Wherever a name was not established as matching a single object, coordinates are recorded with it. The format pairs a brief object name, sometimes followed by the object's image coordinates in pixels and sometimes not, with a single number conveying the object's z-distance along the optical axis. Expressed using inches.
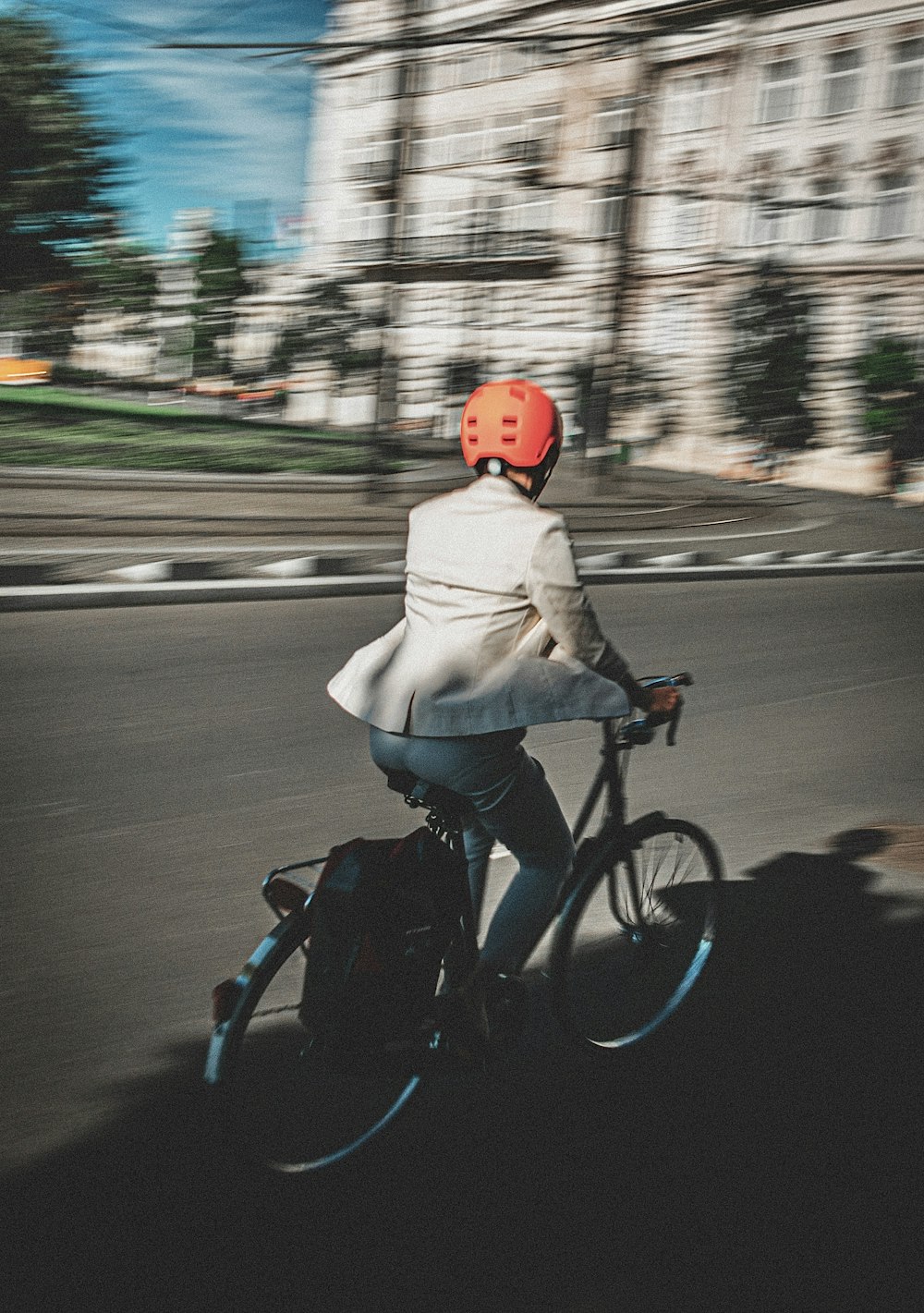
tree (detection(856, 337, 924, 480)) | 967.0
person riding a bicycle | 104.7
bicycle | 102.6
